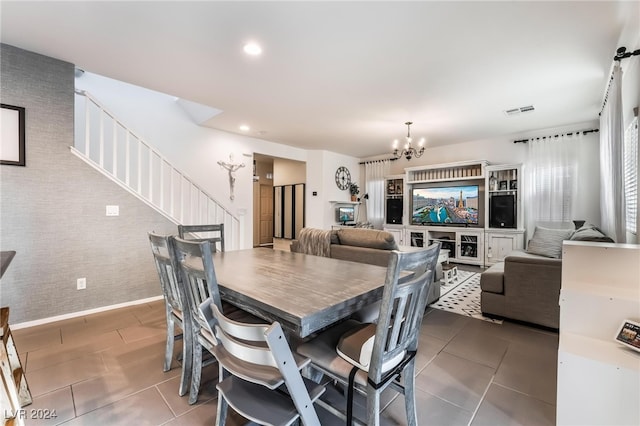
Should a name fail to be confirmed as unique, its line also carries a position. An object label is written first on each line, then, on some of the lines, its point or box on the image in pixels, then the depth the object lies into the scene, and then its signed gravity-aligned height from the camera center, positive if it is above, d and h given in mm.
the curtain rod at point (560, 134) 4493 +1355
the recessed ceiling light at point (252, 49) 2391 +1486
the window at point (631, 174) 2243 +341
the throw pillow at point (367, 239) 2912 -302
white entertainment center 5129 +17
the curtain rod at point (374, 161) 7023 +1387
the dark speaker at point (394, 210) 6723 +46
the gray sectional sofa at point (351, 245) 2908 -391
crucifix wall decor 5152 +828
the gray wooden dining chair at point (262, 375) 896 -595
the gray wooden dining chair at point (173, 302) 1594 -584
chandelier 4526 +1116
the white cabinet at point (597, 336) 1164 -636
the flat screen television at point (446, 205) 5715 +148
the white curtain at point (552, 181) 4621 +548
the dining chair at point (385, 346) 1035 -622
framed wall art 2469 +717
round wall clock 7067 +922
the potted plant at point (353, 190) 7410 +590
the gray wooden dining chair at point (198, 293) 1312 -421
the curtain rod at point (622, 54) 2164 +1337
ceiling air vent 3893 +1498
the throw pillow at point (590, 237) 2418 -237
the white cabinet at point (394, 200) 6719 +303
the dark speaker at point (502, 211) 5090 +13
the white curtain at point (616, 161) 2375 +468
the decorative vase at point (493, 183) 5363 +572
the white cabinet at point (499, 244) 4973 -605
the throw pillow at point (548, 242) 3499 -418
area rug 3057 -1121
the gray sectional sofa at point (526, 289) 2543 -778
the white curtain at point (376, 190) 7117 +595
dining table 1143 -403
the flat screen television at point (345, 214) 7047 -57
